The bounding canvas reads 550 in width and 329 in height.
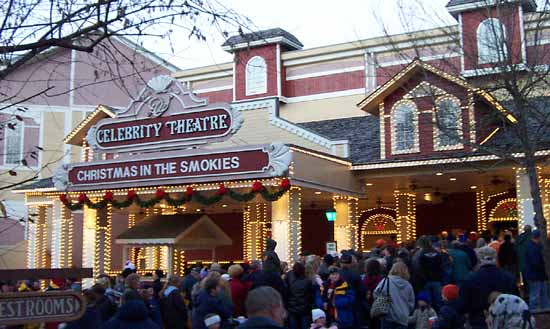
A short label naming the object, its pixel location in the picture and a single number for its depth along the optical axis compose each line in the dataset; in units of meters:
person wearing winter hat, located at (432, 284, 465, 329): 9.09
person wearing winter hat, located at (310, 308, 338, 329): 9.59
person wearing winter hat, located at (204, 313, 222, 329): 8.50
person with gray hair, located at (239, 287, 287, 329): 4.58
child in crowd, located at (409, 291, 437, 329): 10.07
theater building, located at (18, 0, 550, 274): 19.94
